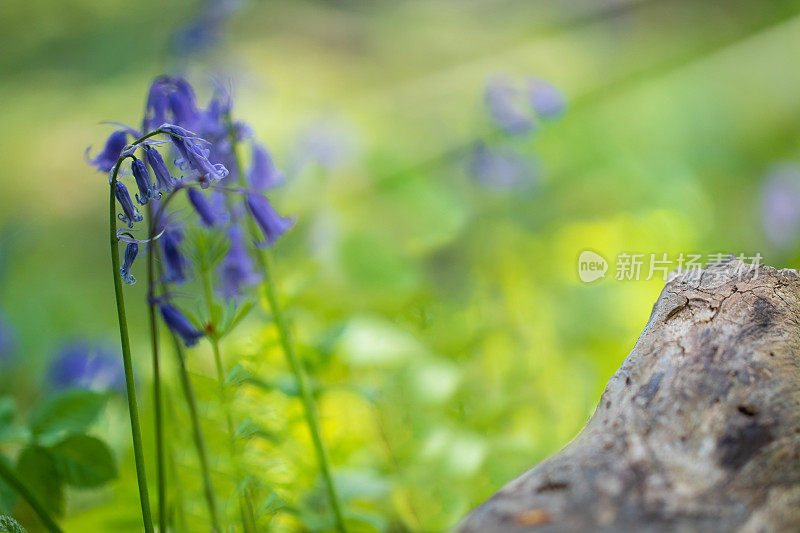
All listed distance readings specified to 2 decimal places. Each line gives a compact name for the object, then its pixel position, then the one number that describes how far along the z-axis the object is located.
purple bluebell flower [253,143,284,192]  1.40
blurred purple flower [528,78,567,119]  1.89
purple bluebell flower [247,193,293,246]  1.35
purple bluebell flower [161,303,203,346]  1.30
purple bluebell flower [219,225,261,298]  1.40
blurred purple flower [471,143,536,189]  2.16
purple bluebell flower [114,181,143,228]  1.27
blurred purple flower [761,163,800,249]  2.71
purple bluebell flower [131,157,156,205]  1.27
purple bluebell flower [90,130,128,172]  1.32
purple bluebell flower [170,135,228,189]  1.27
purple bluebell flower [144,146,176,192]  1.28
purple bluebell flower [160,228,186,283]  1.32
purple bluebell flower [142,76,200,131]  1.34
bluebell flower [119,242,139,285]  1.27
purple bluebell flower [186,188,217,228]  1.31
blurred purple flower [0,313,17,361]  2.07
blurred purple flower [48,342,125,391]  1.68
